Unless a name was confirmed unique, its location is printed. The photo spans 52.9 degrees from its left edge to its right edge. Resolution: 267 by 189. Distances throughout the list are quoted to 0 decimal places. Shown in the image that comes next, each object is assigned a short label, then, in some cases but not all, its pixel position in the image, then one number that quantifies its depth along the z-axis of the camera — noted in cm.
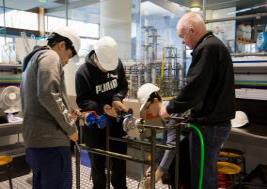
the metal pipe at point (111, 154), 156
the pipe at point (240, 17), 249
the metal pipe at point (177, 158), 160
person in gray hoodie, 154
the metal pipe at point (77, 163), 187
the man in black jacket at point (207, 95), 164
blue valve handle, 174
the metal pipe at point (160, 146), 163
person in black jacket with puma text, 210
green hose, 173
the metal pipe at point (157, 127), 147
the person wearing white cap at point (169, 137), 182
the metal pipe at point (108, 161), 209
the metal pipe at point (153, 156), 147
